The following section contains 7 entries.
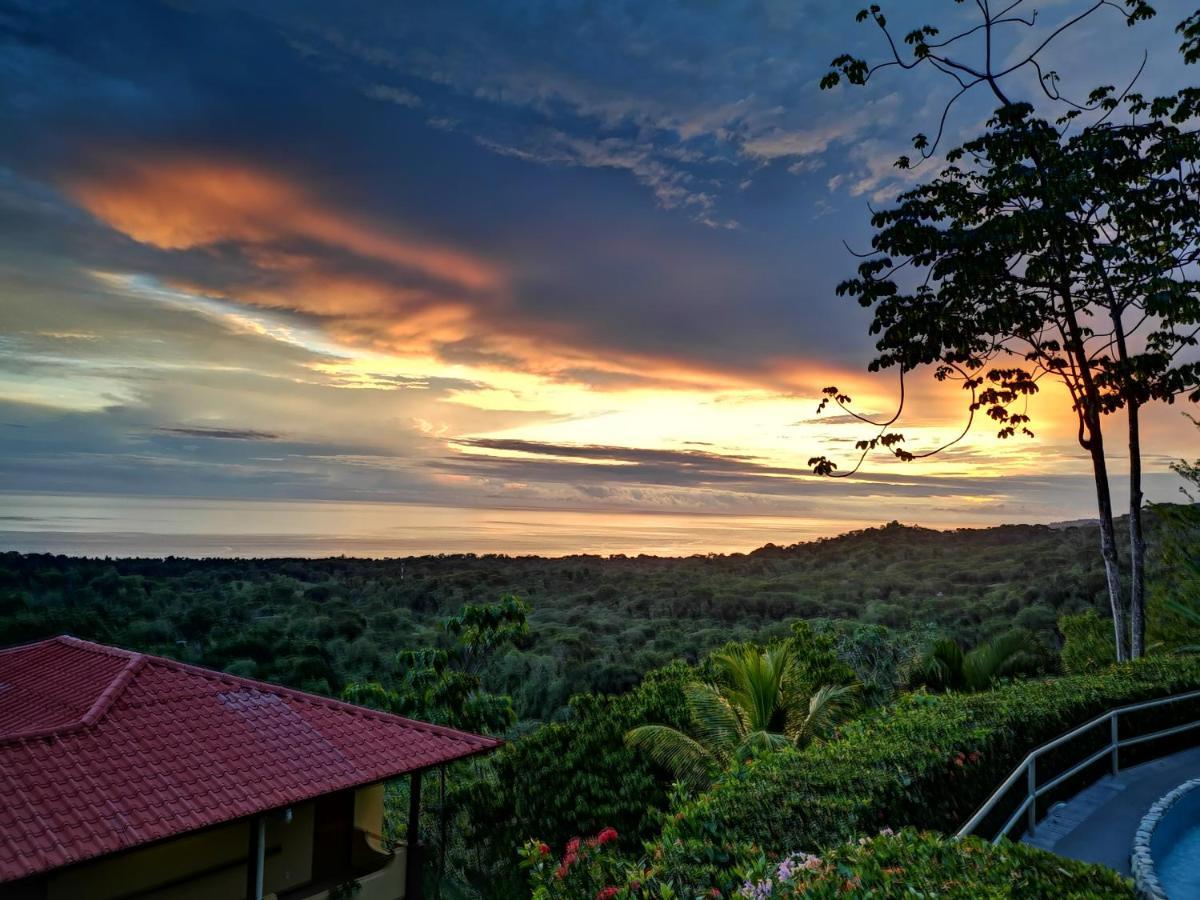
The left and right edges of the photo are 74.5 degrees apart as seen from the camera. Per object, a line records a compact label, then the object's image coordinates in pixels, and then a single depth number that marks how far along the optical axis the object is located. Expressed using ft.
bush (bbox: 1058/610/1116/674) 93.56
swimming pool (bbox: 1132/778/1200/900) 20.21
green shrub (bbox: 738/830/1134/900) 14.83
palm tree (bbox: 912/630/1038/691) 65.16
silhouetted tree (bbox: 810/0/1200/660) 49.67
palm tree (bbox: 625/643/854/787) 48.37
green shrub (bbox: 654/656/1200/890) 20.34
